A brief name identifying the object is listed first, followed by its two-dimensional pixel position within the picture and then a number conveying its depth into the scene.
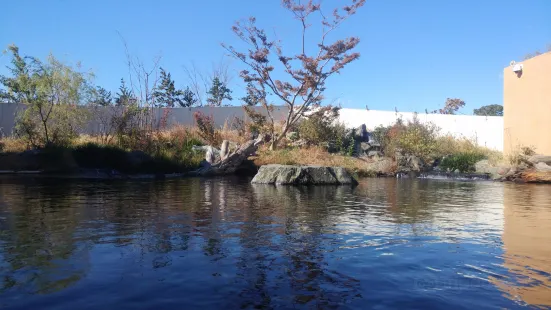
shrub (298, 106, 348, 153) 20.96
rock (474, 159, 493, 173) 18.55
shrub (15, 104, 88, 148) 16.31
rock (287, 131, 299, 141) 21.69
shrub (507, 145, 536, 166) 17.67
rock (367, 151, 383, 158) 21.64
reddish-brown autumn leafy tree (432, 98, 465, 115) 47.32
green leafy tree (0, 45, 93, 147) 16.00
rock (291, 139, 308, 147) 21.12
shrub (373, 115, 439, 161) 20.53
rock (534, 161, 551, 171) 15.90
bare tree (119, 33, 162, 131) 19.73
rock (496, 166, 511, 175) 17.05
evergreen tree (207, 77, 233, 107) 31.77
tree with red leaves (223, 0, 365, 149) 19.72
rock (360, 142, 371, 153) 22.45
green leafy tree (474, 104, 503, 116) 52.55
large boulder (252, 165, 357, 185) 12.76
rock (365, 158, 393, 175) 18.48
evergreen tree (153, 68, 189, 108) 34.33
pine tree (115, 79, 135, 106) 20.25
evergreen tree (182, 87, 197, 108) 33.84
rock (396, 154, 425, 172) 19.39
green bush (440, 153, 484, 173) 19.91
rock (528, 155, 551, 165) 16.41
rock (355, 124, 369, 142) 24.09
